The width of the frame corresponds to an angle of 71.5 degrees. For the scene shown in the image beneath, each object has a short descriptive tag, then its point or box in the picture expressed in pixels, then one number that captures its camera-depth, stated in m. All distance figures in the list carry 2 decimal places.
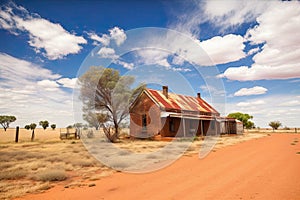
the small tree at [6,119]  81.18
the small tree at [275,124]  68.20
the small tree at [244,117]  76.62
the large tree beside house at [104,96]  24.61
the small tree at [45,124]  79.56
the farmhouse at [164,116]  24.66
